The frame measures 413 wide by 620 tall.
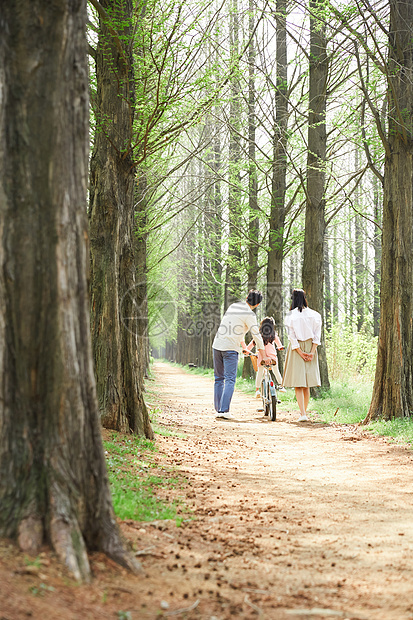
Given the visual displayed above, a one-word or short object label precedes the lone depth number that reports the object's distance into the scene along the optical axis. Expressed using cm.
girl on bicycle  1121
